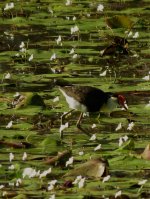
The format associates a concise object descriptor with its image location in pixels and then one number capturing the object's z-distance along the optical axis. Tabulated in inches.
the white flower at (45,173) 657.8
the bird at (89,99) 823.1
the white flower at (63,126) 759.1
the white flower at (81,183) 629.2
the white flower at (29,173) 651.1
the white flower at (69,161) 682.1
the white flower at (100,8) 1273.4
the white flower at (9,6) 1310.3
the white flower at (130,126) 778.2
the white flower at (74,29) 1152.8
